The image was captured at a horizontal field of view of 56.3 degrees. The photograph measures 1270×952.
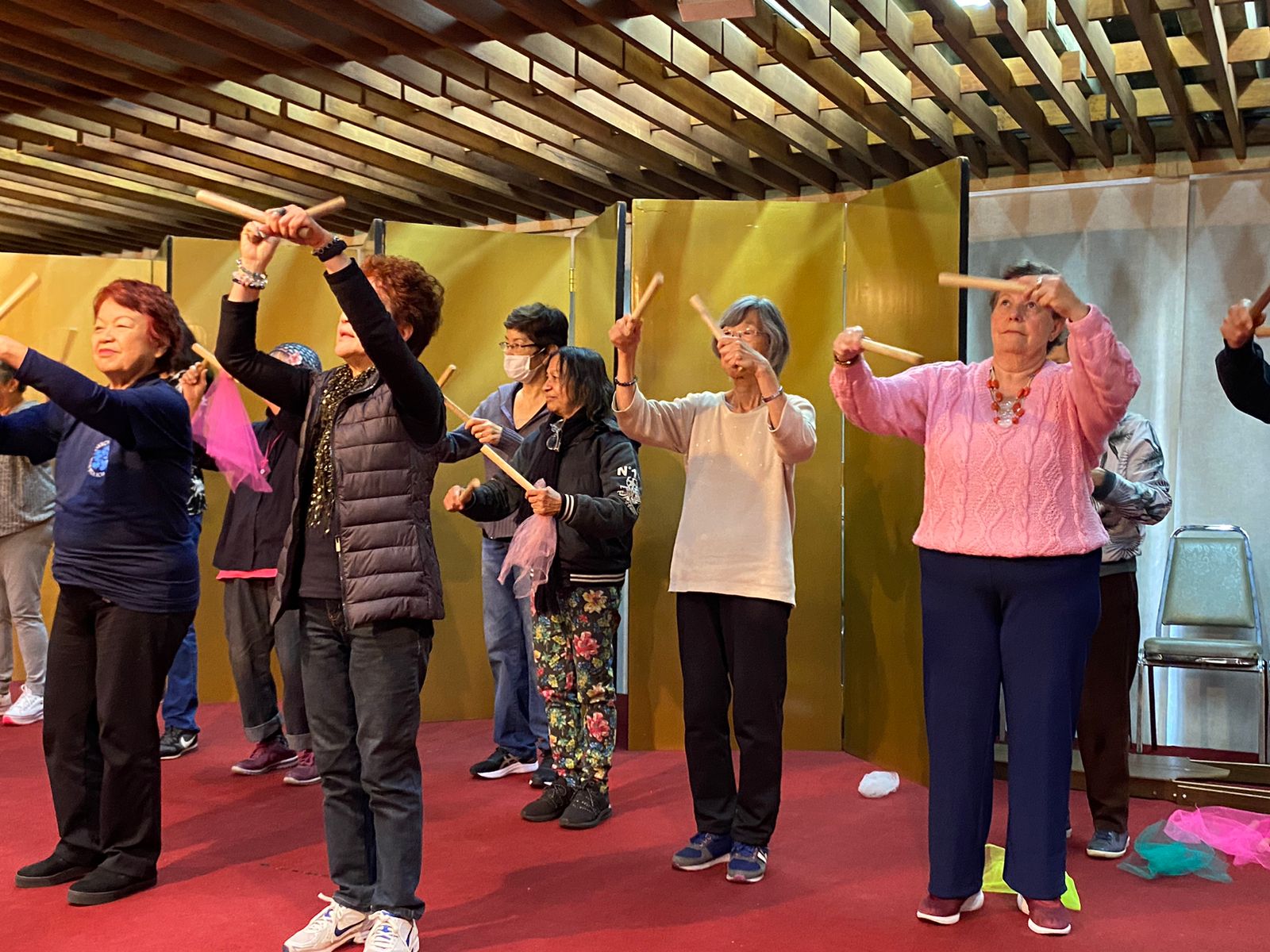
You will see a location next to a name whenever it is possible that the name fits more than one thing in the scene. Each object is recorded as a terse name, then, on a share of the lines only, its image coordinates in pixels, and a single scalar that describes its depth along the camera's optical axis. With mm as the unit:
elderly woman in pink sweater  2816
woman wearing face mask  4293
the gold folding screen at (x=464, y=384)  5332
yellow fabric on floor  3053
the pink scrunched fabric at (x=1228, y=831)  3525
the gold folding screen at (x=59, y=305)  6035
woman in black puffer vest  2584
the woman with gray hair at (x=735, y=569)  3273
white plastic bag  4230
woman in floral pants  3766
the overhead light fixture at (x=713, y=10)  3627
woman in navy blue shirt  3023
